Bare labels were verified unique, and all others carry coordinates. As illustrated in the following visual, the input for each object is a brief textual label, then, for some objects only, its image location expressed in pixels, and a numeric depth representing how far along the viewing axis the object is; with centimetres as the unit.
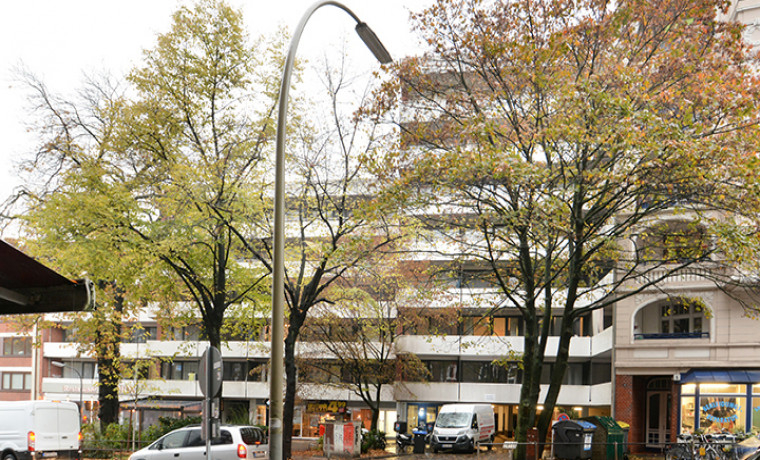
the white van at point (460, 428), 3888
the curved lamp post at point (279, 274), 1090
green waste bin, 2836
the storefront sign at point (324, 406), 5612
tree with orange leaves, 1870
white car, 2173
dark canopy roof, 533
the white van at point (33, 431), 2441
